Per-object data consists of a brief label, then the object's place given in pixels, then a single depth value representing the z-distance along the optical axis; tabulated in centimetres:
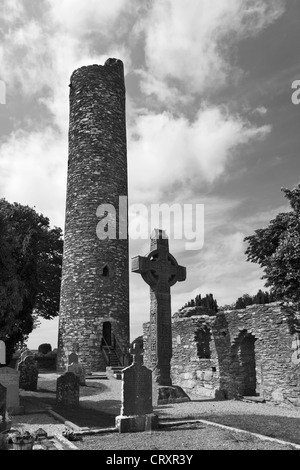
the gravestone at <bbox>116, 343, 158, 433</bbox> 817
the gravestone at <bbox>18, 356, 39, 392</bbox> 1555
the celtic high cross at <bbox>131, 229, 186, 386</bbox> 1264
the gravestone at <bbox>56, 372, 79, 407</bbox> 1239
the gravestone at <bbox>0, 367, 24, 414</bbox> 1109
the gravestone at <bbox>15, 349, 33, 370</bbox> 1582
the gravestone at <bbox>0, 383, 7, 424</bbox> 743
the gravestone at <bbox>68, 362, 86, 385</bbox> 1646
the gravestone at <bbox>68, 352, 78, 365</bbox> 1689
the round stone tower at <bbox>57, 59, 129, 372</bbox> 2230
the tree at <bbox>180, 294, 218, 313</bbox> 2429
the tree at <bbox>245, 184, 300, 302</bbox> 1227
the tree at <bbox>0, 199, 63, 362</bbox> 1352
